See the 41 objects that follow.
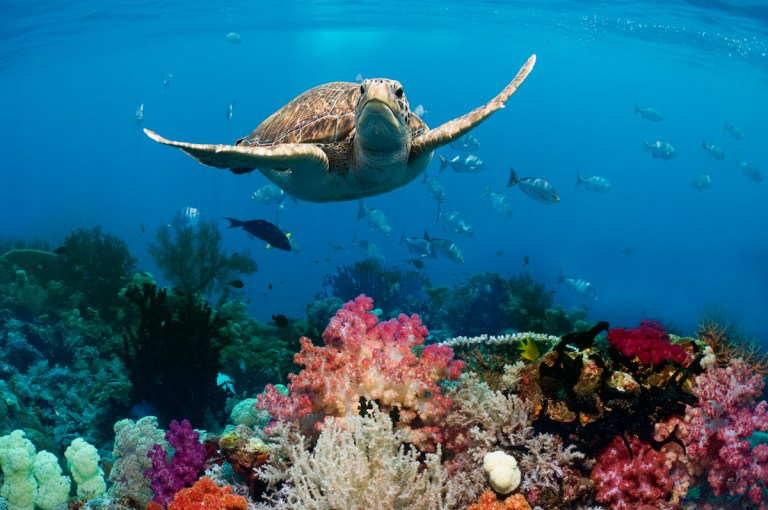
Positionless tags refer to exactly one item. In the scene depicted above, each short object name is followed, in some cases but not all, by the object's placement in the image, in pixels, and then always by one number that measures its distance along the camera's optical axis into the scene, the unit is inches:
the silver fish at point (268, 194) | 402.3
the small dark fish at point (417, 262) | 429.0
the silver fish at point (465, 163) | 429.1
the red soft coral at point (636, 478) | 100.2
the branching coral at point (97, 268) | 370.3
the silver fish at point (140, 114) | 497.6
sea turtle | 160.1
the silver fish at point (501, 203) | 471.8
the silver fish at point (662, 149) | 552.7
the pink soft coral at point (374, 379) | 123.7
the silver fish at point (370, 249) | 477.4
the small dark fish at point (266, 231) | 297.6
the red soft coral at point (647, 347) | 114.0
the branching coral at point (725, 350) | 121.0
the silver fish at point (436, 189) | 466.0
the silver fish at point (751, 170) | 698.8
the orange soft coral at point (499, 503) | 94.3
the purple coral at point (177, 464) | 134.5
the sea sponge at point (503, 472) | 98.2
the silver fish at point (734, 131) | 682.8
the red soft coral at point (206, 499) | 102.1
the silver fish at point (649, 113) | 684.1
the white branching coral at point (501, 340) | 151.1
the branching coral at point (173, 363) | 232.2
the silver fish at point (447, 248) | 391.5
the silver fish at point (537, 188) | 369.7
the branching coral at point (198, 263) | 446.0
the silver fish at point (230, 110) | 504.6
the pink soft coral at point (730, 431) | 101.8
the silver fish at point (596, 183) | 517.7
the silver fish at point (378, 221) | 466.9
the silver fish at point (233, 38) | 753.0
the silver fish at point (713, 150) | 621.5
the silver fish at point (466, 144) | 437.7
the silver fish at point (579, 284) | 438.0
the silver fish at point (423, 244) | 404.2
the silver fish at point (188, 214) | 386.0
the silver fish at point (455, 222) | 441.4
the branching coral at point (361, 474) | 98.8
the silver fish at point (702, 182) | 619.5
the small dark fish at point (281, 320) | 268.4
